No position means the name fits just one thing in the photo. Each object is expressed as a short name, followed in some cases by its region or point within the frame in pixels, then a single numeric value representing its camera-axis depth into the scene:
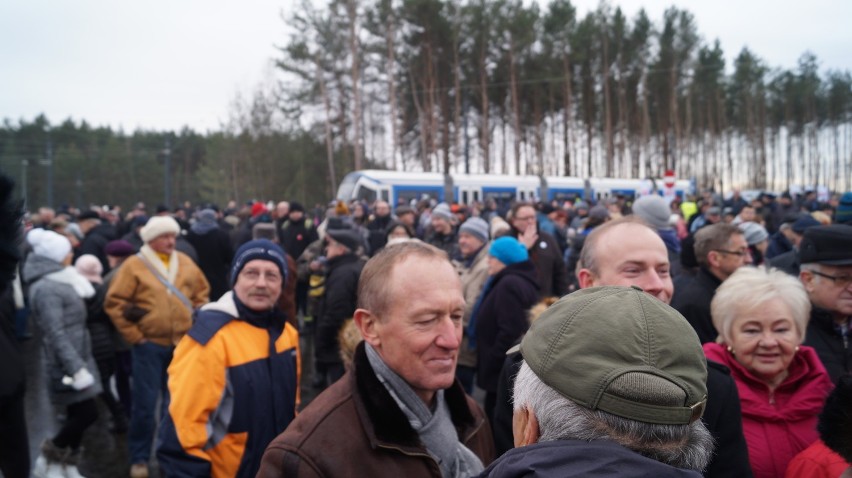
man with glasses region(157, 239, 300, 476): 2.78
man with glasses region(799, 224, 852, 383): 2.94
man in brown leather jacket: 1.83
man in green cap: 1.14
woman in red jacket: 2.40
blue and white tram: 23.25
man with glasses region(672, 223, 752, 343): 3.76
